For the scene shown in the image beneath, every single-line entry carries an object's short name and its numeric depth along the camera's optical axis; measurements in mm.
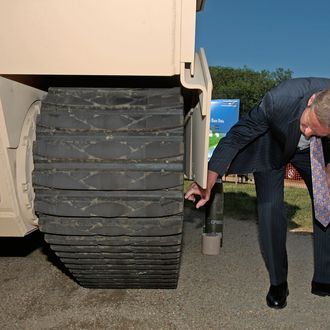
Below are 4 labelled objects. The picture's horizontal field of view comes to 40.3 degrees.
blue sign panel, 8984
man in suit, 2467
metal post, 3992
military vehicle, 1771
